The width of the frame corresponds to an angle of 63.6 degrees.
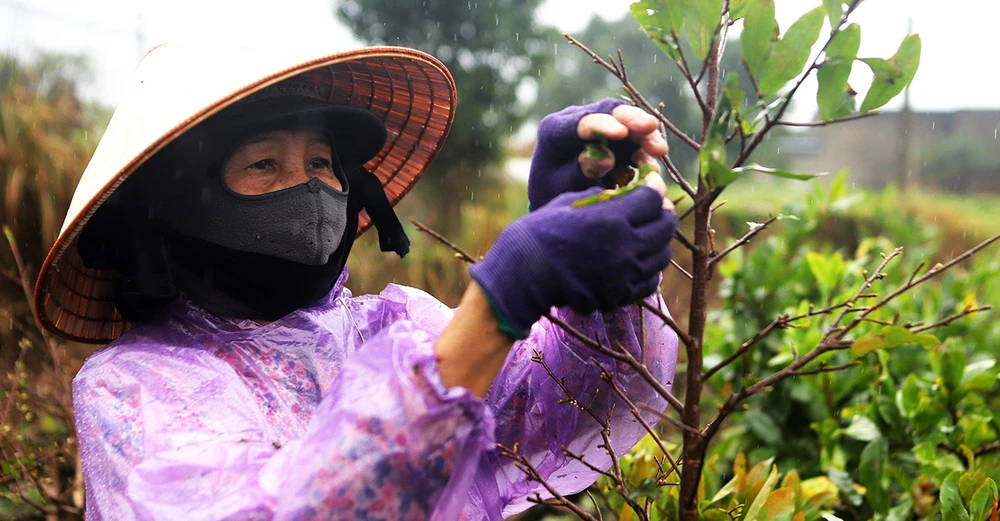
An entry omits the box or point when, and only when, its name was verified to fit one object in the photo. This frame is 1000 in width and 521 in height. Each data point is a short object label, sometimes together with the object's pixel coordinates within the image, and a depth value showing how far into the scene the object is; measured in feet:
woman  3.15
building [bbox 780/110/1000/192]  114.11
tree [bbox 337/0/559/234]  33.01
